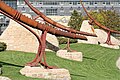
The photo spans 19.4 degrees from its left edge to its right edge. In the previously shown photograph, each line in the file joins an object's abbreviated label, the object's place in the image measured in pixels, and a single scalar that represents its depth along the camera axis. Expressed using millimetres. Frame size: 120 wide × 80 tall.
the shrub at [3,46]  25422
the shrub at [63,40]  38172
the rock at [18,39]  26469
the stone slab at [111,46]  34903
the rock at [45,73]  16583
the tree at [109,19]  65000
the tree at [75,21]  60938
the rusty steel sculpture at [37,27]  15070
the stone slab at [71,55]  24906
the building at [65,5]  89062
